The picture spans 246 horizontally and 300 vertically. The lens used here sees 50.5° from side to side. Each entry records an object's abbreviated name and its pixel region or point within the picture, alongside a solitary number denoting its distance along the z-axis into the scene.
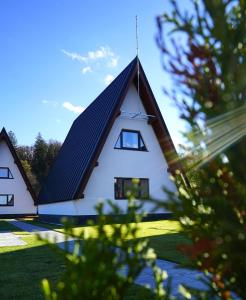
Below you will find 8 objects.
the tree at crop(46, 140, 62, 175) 36.83
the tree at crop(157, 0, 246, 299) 1.21
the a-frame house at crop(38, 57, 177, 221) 13.06
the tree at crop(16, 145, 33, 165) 40.93
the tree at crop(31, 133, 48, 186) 35.69
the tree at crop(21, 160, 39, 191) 33.93
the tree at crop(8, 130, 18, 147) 53.18
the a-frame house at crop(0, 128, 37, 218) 21.10
